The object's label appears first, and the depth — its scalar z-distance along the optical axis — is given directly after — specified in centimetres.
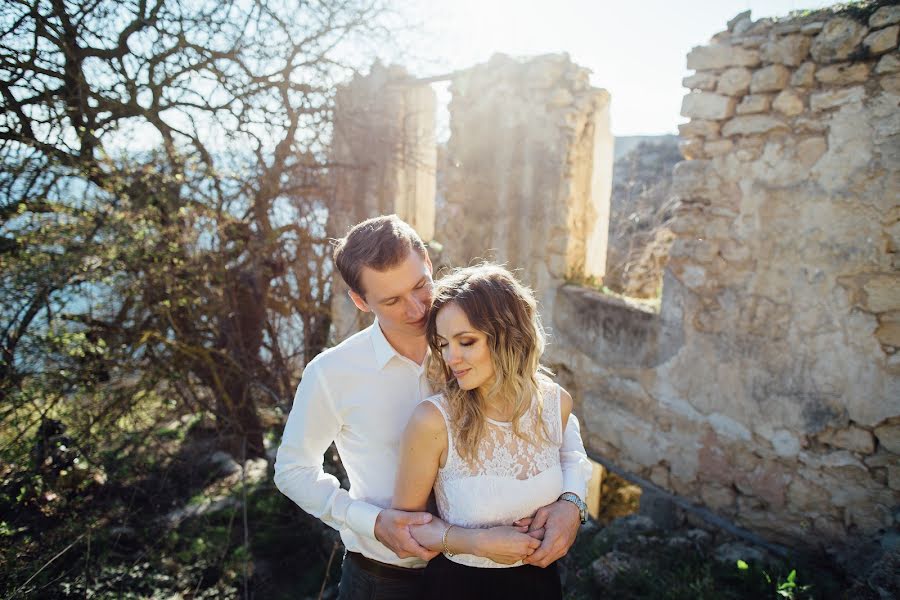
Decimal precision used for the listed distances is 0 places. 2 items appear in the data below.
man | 188
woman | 169
